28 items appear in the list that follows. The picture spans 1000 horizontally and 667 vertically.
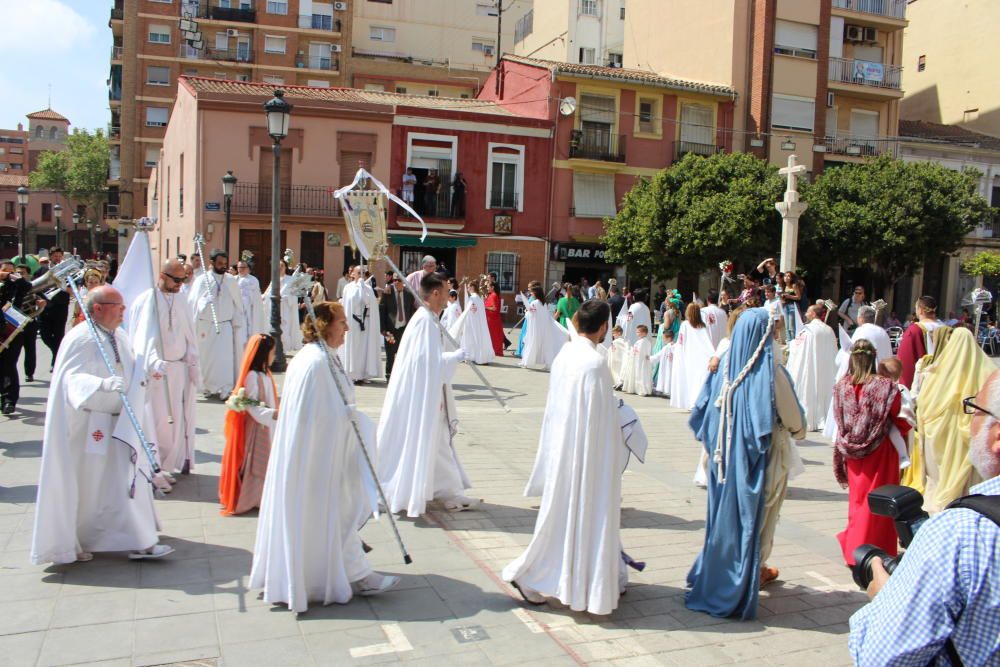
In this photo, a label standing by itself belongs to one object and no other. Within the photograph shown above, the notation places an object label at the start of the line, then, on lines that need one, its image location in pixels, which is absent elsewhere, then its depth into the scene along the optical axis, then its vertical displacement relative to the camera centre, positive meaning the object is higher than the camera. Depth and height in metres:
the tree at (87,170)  61.69 +7.09
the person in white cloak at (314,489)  4.47 -1.18
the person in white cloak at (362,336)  13.71 -0.99
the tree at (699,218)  27.28 +2.35
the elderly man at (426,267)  9.97 +0.14
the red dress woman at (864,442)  5.65 -1.02
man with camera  1.85 -0.68
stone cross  16.78 +1.54
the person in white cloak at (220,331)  11.45 -0.83
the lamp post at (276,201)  12.86 +1.18
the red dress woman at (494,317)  18.50 -0.82
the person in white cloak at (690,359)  12.30 -1.06
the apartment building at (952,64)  38.12 +11.29
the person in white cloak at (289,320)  18.08 -1.03
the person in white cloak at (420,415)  6.36 -1.07
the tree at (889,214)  28.83 +2.84
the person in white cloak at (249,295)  13.52 -0.39
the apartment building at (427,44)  47.53 +13.94
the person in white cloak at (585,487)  4.52 -1.11
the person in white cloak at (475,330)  16.91 -1.02
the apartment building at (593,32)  42.97 +13.01
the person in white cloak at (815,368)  11.39 -1.04
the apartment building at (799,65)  32.64 +9.23
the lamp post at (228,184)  20.38 +2.13
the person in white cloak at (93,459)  5.02 -1.20
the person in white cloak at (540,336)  16.64 -1.06
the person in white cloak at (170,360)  7.07 -0.85
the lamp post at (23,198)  27.53 +2.20
